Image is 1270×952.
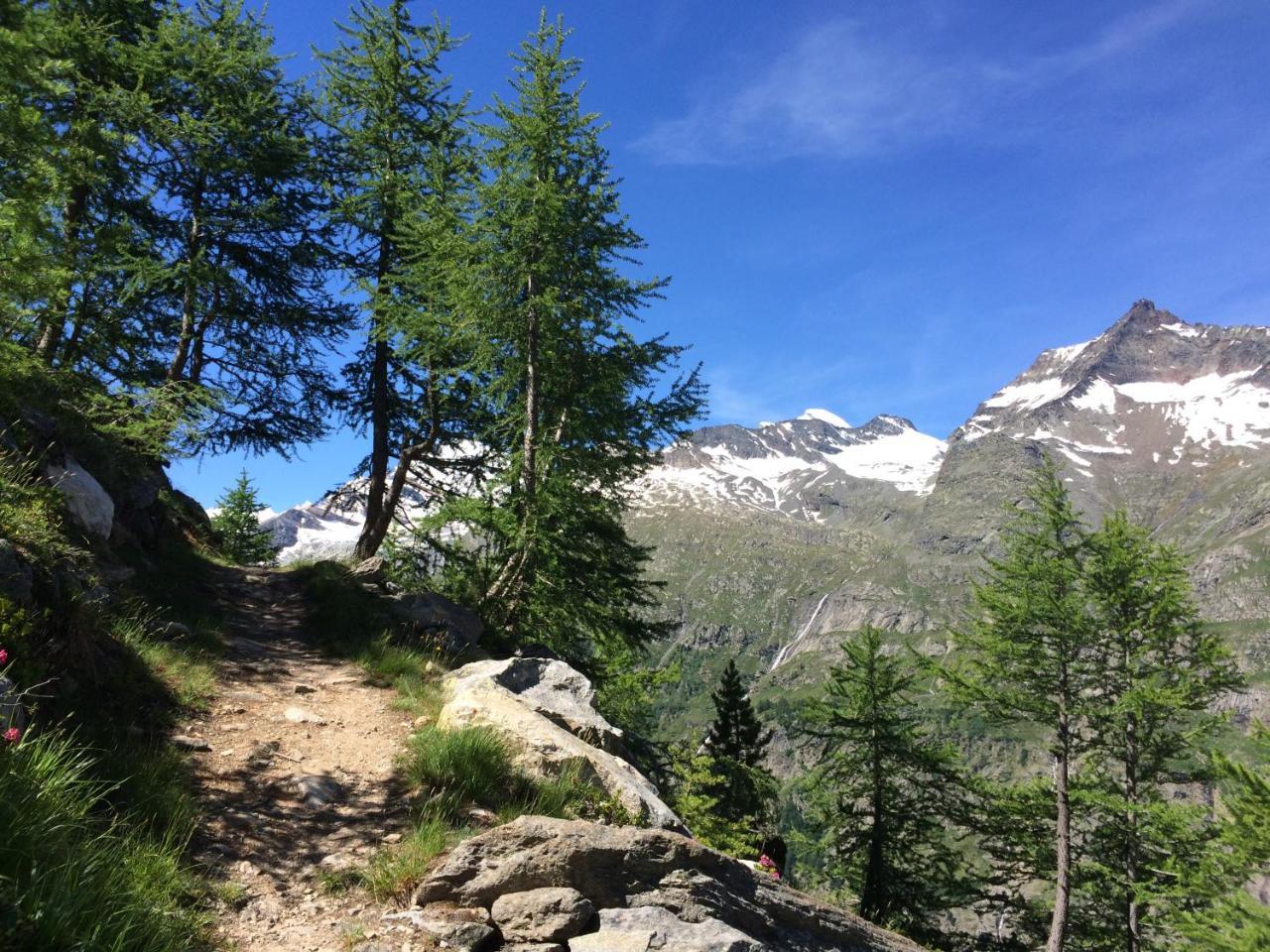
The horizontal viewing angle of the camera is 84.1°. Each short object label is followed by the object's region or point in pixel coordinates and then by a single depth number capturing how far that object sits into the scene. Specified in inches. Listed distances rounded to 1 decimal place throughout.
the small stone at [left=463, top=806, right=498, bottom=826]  243.0
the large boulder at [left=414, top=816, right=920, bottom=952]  181.8
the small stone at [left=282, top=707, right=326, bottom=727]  312.5
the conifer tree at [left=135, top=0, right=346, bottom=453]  618.2
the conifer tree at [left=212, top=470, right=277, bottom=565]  958.4
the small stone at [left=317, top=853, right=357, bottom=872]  204.8
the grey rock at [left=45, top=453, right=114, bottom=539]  350.6
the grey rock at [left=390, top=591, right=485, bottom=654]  462.3
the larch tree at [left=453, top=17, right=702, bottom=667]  497.7
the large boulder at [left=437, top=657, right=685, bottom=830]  291.4
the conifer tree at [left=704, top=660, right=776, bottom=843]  1016.9
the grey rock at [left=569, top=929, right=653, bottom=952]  172.6
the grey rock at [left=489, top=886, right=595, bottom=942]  179.9
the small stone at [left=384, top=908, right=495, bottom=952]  177.2
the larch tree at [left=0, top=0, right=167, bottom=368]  365.7
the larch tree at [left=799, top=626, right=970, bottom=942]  881.5
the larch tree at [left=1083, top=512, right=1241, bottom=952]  781.3
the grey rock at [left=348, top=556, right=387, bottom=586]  553.2
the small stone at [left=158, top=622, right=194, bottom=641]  346.6
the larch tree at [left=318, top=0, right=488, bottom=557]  677.3
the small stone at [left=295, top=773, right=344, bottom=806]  246.2
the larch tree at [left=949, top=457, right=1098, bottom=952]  818.8
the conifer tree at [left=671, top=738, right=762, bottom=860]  589.0
